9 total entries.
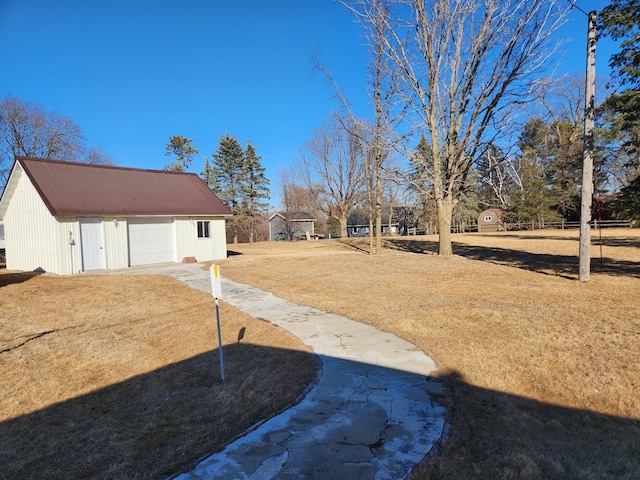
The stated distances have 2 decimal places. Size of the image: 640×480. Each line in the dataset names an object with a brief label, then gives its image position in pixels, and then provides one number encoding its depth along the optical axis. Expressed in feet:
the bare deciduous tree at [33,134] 102.58
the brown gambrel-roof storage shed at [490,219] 169.65
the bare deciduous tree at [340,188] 127.54
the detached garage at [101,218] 48.34
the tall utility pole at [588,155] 31.86
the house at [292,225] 176.45
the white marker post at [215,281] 15.56
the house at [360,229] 211.20
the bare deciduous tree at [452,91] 49.01
